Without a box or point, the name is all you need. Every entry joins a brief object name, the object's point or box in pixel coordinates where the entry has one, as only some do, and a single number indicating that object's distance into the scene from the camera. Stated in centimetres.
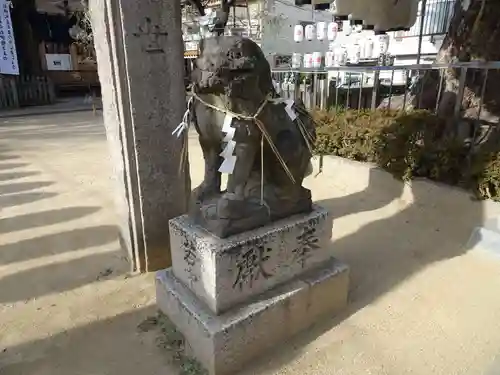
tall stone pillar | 228
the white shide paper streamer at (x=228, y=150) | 181
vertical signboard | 1099
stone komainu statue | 170
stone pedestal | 185
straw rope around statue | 183
